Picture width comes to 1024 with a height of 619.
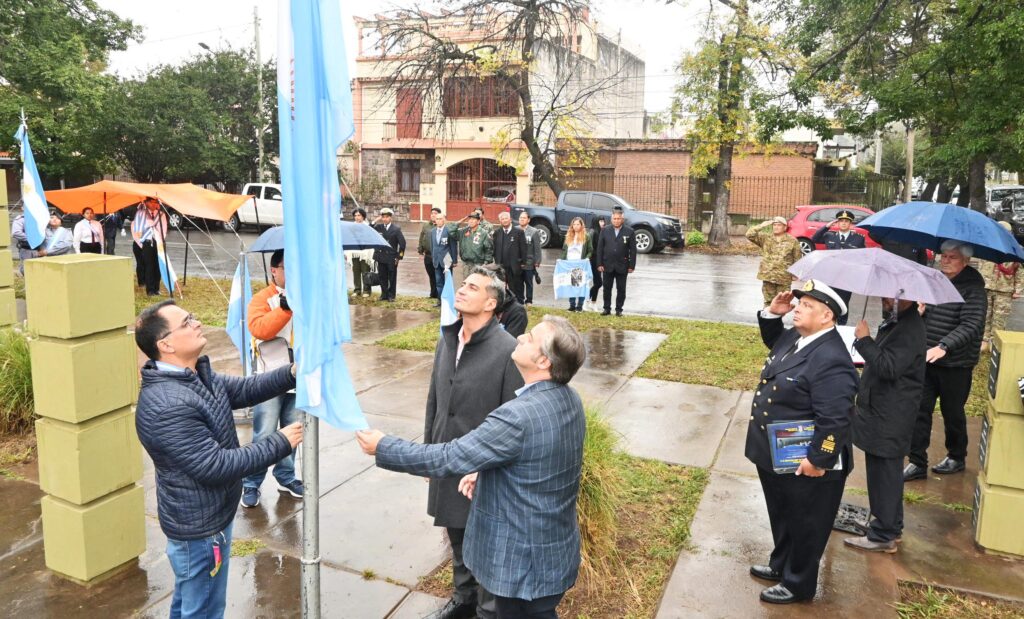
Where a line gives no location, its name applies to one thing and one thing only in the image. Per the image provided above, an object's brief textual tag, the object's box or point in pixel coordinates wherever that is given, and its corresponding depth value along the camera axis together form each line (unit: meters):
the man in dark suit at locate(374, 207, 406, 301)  13.25
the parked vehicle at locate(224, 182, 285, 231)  27.86
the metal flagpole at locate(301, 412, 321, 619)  2.70
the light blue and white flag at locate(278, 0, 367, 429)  2.57
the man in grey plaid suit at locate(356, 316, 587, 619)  2.69
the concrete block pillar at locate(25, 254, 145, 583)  4.05
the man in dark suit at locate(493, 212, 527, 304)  12.41
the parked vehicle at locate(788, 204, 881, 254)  21.06
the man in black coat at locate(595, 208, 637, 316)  12.02
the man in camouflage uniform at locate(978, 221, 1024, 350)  9.12
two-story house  33.78
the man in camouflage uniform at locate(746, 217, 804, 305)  10.09
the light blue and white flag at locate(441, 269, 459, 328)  4.97
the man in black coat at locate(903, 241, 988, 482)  5.40
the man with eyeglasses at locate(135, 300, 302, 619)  2.89
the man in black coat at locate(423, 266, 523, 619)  3.59
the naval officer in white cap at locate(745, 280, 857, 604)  3.66
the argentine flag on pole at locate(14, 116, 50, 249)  8.48
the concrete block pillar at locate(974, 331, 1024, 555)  4.51
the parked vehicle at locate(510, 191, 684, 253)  22.12
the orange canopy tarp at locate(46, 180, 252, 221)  11.16
